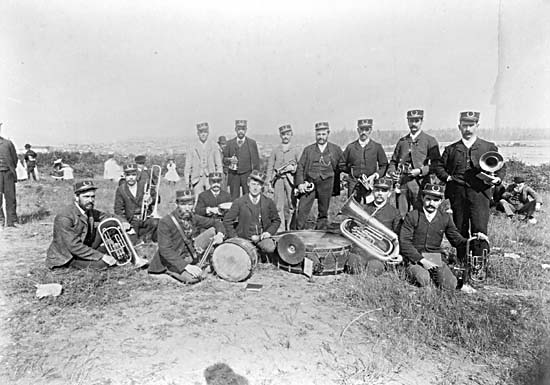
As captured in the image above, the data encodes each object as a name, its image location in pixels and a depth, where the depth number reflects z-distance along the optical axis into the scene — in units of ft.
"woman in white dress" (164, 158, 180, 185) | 63.05
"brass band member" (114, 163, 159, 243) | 25.91
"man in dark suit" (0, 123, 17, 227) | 29.48
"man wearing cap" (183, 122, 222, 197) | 28.96
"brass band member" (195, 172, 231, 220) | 24.59
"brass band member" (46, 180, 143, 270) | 19.54
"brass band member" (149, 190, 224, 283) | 19.12
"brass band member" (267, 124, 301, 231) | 27.95
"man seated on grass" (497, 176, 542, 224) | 34.94
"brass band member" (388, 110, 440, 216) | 23.66
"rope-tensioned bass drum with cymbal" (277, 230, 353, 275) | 19.80
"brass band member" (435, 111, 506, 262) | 20.21
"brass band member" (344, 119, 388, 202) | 25.23
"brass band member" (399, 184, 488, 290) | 18.71
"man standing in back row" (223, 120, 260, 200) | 28.99
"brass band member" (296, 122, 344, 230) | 25.68
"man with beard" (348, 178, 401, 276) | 19.81
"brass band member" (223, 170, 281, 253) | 22.27
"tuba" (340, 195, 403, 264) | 19.17
